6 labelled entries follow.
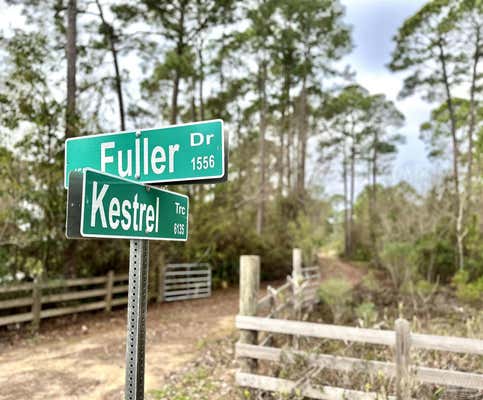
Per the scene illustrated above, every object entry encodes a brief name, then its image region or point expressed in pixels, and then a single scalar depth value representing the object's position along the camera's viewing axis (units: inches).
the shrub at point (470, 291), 416.2
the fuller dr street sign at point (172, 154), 69.4
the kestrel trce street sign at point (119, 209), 55.7
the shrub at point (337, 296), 331.3
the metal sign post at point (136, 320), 60.2
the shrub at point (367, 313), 262.5
